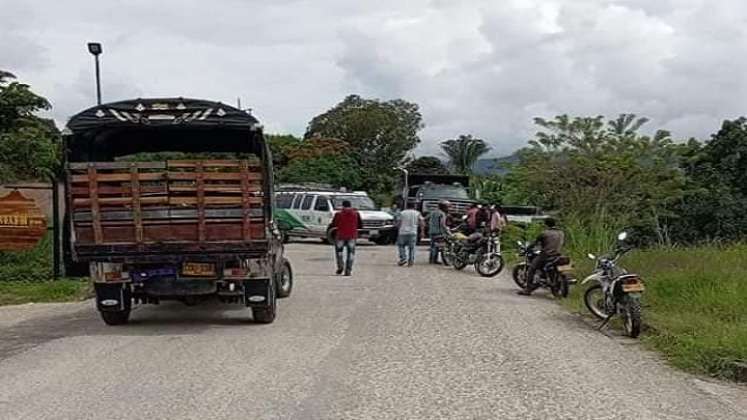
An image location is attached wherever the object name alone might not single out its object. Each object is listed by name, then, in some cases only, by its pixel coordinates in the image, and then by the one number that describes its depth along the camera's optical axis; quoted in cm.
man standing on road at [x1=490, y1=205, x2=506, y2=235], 2316
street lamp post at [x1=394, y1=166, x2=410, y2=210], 3382
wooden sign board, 1795
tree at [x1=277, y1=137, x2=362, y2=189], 6047
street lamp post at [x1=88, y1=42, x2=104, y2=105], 2125
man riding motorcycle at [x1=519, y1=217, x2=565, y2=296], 1741
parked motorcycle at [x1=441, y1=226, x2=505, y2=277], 2164
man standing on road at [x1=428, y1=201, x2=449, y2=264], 2452
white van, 3256
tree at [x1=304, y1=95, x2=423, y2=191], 7475
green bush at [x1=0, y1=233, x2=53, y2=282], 1792
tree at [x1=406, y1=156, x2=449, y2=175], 7294
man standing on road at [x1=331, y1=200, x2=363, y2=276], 2075
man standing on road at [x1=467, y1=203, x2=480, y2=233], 2562
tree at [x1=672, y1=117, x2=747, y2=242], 2945
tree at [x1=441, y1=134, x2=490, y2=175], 7569
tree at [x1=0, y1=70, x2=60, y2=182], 1958
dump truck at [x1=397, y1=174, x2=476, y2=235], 3269
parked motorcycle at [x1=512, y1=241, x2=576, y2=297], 1703
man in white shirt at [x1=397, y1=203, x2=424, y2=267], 2377
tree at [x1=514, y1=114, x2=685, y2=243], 2975
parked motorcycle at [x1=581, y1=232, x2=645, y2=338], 1239
